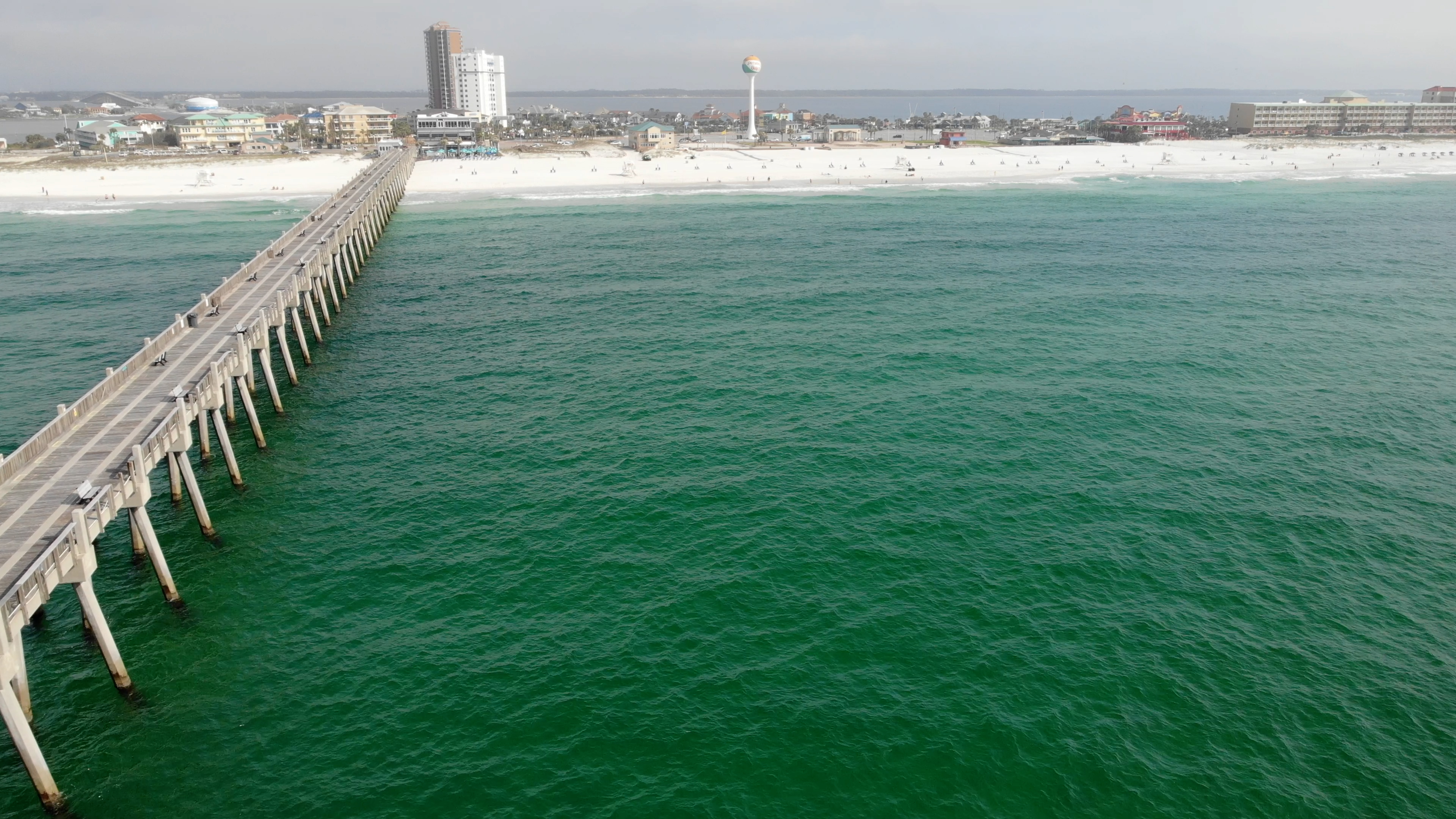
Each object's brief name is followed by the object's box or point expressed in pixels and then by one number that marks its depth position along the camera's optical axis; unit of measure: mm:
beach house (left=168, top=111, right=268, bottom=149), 195500
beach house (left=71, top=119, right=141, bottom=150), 193250
